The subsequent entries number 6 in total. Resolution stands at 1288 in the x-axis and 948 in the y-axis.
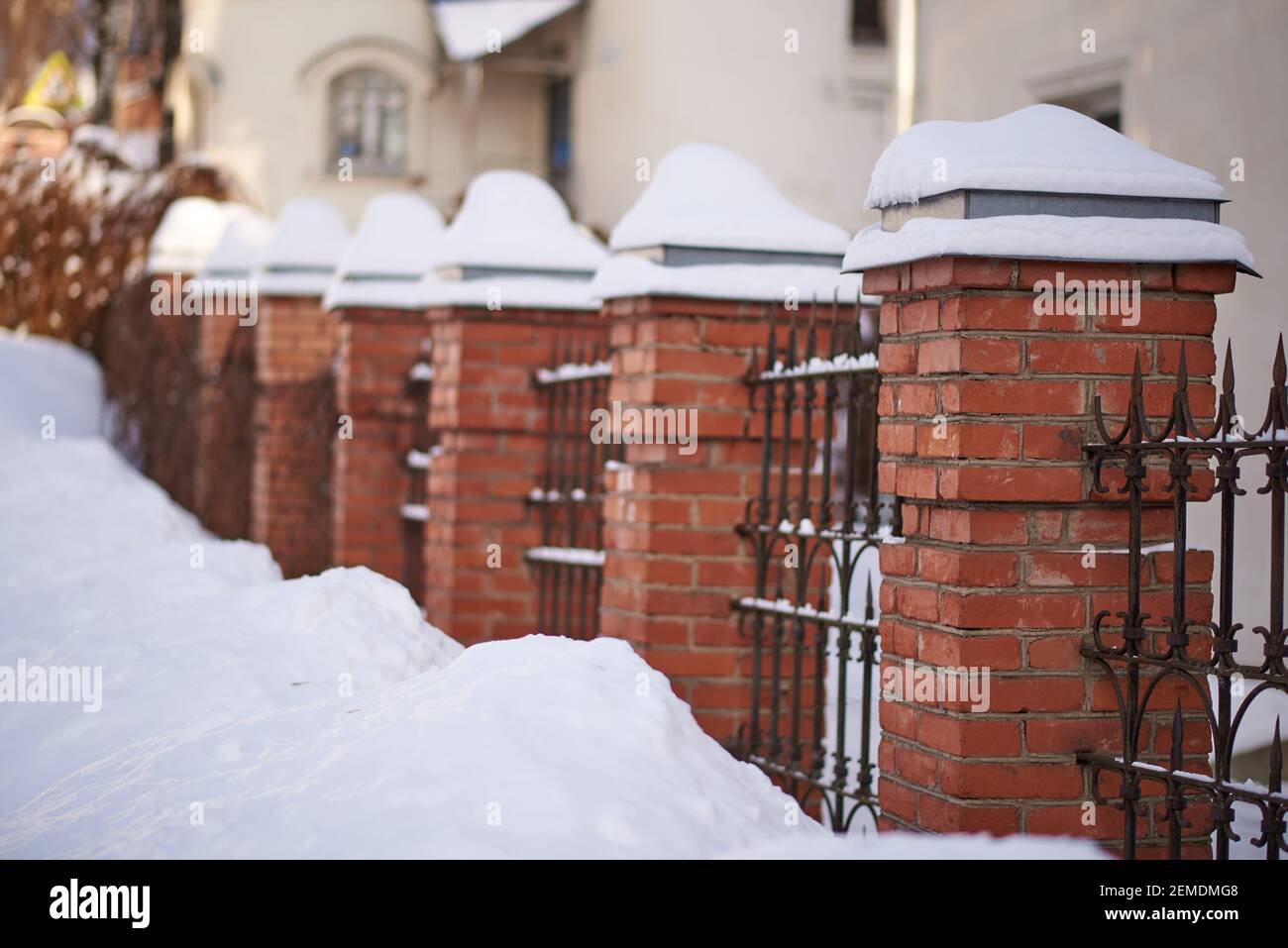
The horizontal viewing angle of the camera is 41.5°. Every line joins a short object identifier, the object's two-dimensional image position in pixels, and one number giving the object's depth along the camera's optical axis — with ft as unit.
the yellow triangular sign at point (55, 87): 88.58
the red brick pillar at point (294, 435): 31.30
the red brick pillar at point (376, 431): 26.45
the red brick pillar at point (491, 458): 21.98
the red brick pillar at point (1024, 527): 11.57
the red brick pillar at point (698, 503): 16.66
